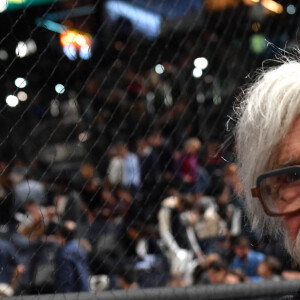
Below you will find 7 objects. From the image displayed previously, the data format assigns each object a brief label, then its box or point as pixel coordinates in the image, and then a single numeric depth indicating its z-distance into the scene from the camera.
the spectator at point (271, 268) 3.87
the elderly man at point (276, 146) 1.31
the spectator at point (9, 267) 2.46
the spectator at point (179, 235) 3.87
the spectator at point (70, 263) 2.56
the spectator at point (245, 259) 3.83
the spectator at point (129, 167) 3.85
